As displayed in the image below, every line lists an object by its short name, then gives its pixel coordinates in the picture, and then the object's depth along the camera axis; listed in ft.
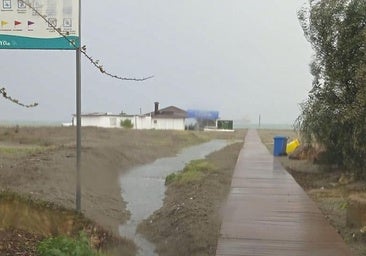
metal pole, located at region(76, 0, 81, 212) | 24.97
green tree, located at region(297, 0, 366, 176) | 47.16
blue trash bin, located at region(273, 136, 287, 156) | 94.58
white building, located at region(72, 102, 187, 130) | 262.67
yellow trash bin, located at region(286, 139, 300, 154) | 92.48
